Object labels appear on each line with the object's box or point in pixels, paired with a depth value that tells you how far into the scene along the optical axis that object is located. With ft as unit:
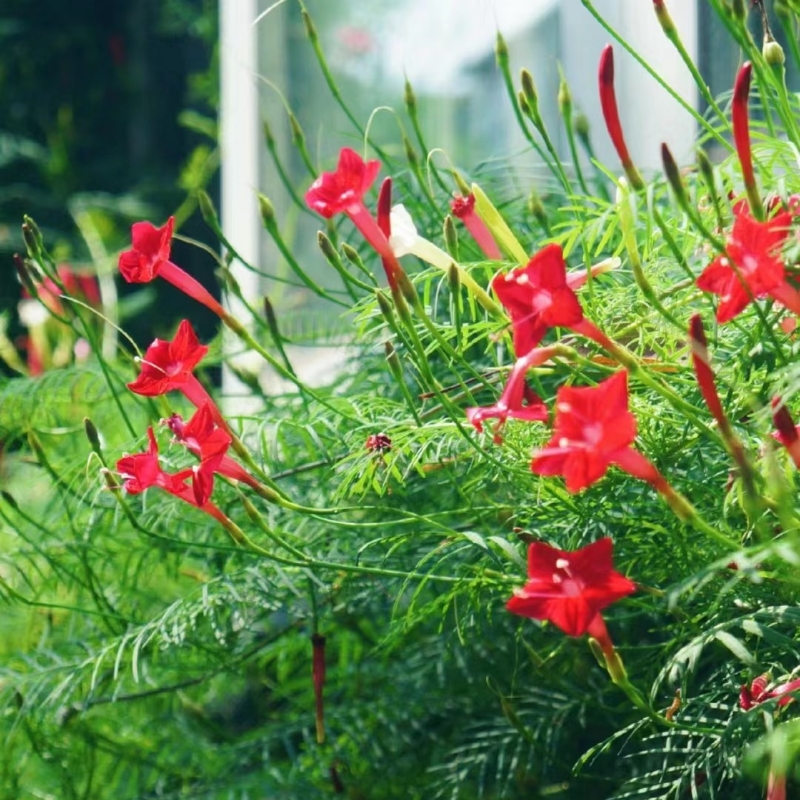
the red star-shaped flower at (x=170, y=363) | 1.57
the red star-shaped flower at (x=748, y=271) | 1.38
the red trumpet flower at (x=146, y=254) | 1.63
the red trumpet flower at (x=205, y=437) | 1.52
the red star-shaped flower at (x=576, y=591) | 1.37
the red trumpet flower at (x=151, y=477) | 1.56
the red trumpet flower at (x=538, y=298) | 1.39
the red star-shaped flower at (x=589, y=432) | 1.32
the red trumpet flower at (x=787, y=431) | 1.34
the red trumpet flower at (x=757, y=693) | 1.45
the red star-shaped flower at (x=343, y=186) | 1.54
